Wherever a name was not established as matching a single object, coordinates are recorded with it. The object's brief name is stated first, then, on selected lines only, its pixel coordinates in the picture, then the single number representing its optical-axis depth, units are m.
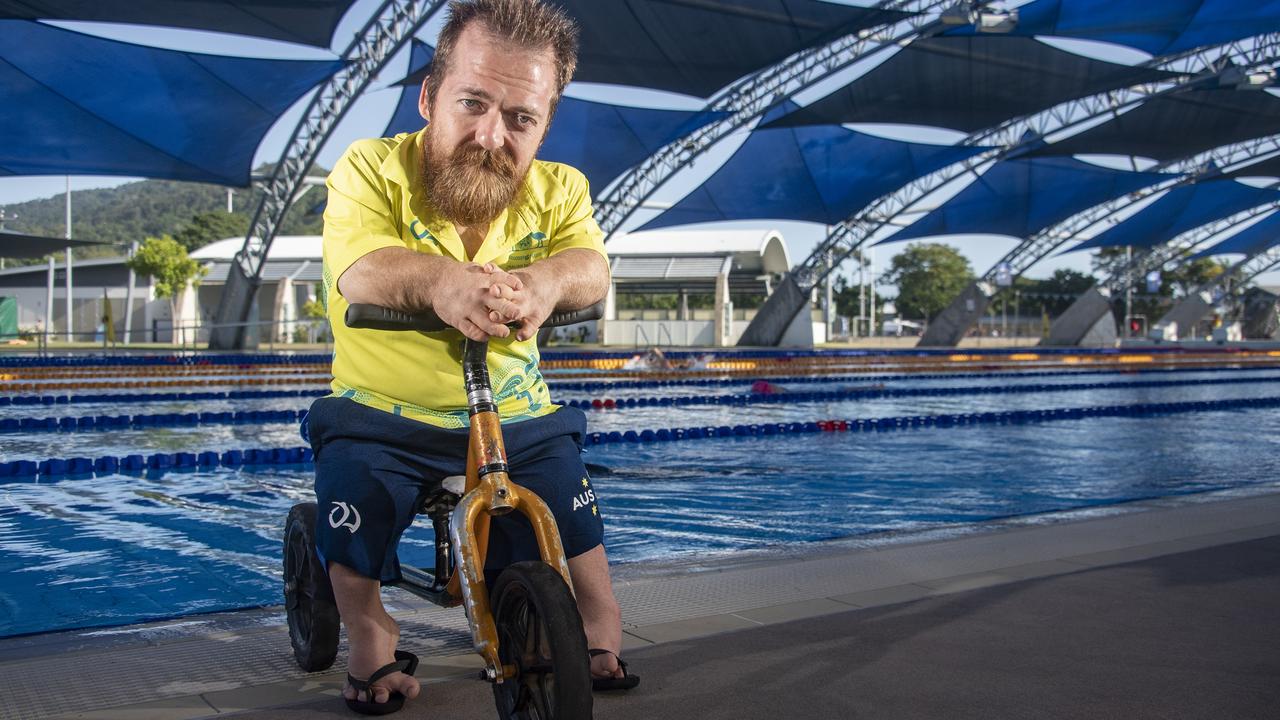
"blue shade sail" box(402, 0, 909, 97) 23.22
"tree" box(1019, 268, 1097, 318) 88.24
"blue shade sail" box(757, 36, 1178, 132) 27.25
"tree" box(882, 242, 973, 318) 84.12
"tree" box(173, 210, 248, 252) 75.44
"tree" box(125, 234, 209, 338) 44.50
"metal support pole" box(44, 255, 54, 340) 41.06
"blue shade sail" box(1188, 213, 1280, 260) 57.88
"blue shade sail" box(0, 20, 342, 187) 22.22
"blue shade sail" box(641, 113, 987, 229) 36.09
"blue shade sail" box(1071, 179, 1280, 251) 48.38
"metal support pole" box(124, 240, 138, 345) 46.62
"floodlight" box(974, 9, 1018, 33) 24.05
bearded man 2.49
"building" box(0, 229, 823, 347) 43.56
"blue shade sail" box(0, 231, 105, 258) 25.56
